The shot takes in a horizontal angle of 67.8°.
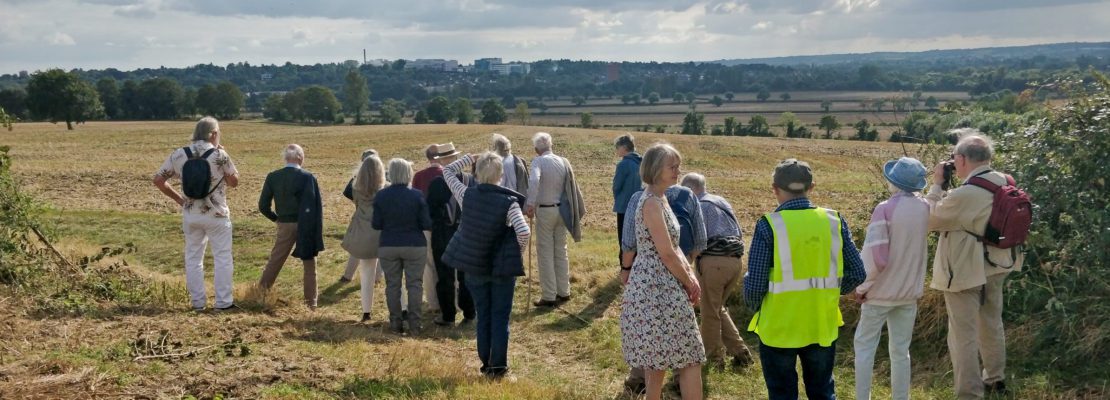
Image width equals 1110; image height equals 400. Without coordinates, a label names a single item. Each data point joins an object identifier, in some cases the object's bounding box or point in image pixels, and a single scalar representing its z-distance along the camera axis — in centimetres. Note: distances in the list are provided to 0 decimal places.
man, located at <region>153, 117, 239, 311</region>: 764
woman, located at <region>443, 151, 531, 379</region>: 620
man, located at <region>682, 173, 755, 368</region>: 615
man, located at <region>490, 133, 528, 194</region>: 840
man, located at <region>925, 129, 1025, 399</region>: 536
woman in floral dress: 474
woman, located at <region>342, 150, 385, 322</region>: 830
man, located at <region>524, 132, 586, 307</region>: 891
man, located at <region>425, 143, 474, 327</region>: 826
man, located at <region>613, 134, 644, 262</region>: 871
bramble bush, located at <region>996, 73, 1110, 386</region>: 623
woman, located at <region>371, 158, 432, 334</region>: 756
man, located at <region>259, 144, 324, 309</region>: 871
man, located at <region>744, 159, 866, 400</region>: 455
